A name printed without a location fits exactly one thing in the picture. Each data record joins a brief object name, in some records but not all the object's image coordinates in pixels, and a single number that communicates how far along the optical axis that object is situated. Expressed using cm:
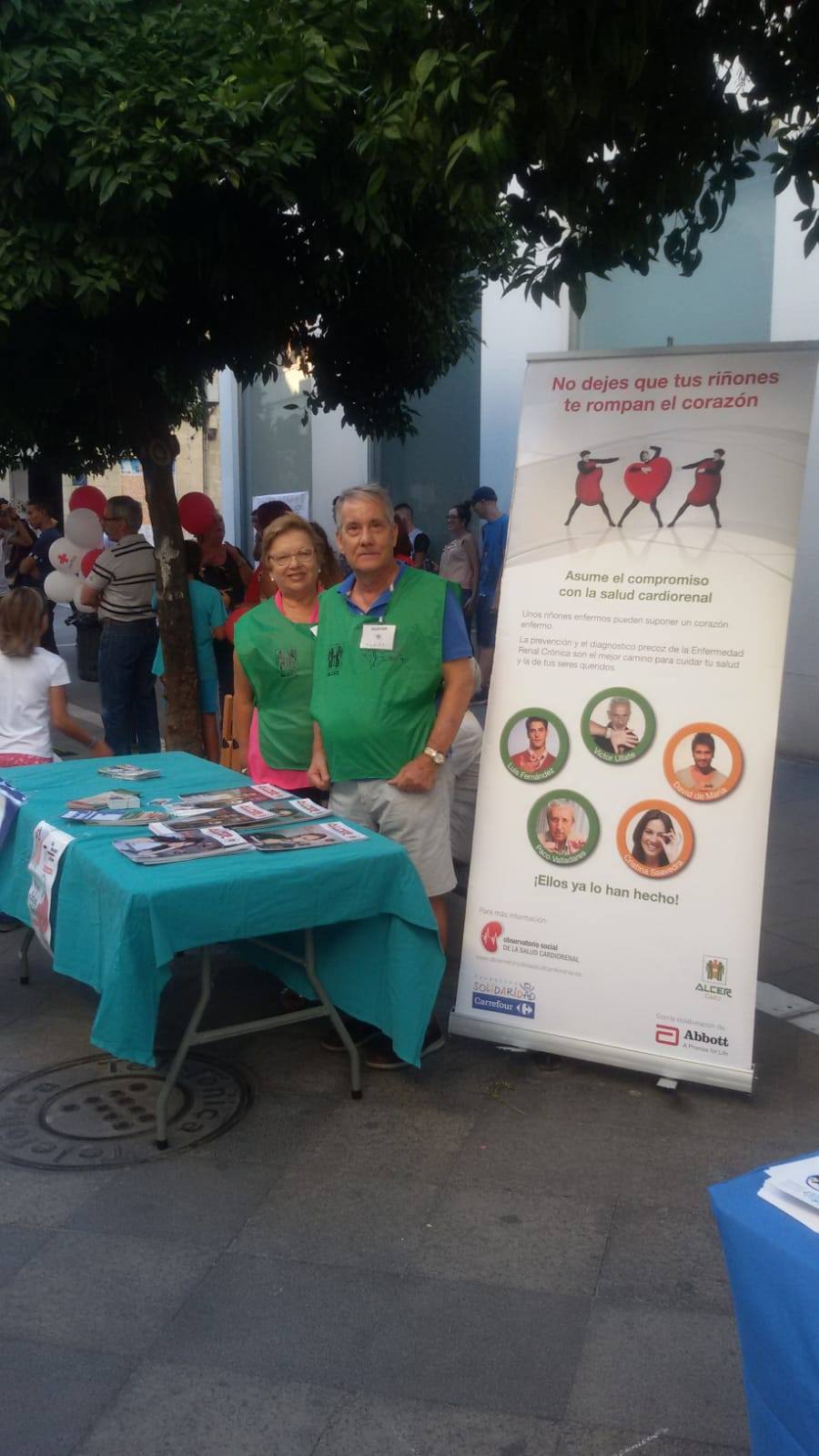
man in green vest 423
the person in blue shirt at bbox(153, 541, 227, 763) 727
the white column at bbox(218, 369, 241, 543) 1527
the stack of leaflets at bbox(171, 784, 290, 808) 436
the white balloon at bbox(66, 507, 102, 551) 1034
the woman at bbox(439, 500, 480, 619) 1168
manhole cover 374
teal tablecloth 352
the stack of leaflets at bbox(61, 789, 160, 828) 411
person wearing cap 1088
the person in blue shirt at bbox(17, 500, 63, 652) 1299
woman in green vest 466
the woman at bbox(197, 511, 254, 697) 862
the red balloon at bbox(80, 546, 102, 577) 974
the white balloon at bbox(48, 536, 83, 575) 1049
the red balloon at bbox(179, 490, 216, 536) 874
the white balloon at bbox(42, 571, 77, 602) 1061
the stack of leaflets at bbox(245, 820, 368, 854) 385
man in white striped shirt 801
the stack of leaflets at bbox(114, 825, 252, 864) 372
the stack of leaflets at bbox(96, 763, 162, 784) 484
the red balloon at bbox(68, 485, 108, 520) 1059
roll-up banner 377
